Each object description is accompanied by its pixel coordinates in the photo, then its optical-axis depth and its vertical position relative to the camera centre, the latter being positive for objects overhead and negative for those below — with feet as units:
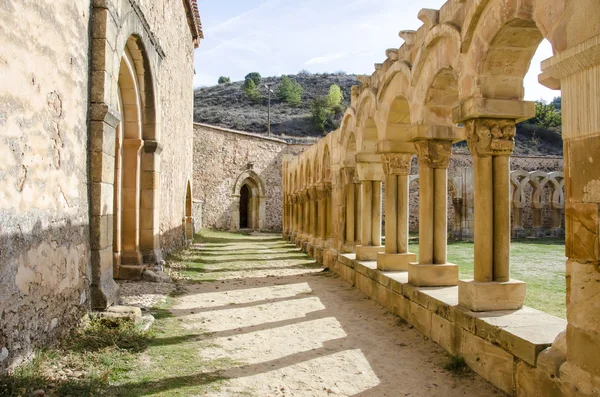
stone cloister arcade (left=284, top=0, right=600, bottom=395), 8.95 +2.13
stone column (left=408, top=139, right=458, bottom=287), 18.60 +0.14
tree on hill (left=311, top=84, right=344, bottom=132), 151.43 +30.43
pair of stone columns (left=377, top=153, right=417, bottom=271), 23.00 -0.01
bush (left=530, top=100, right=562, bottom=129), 142.41 +25.65
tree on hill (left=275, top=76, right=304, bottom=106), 179.83 +42.47
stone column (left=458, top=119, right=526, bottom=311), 14.07 +0.08
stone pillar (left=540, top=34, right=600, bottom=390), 8.70 +0.15
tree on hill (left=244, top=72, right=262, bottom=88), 196.71 +57.00
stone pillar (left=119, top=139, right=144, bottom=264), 26.78 +0.31
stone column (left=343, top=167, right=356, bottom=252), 31.99 -0.28
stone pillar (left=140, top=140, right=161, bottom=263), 28.14 +0.27
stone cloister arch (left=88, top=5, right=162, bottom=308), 16.81 +2.38
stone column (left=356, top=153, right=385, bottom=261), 27.35 +0.15
